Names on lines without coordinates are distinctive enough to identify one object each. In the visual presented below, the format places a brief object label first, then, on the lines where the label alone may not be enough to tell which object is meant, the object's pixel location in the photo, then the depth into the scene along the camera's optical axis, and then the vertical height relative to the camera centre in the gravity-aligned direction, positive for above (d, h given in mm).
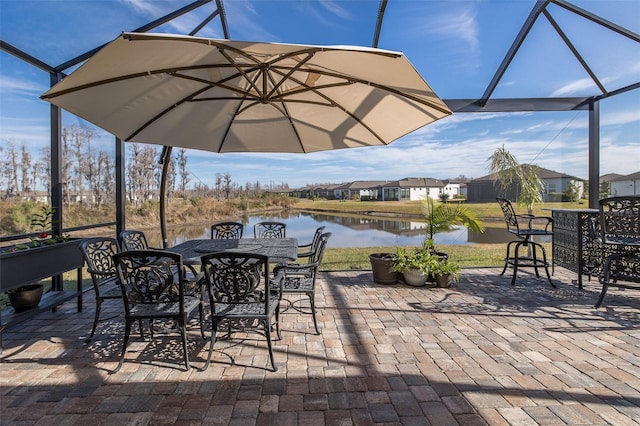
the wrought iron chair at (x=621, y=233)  3588 -287
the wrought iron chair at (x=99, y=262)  2854 -511
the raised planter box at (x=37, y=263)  2789 -510
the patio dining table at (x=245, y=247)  3010 -417
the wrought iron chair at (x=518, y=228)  4738 -318
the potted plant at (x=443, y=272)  4684 -891
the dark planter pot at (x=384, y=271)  4840 -912
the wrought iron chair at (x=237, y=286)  2375 -569
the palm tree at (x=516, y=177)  6059 +536
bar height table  4539 -508
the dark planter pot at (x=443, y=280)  4695 -1006
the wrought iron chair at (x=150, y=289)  2434 -606
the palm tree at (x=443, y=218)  5117 -170
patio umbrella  2133 +916
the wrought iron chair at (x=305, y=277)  3062 -703
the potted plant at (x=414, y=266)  4711 -819
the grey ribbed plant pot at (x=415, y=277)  4711 -971
